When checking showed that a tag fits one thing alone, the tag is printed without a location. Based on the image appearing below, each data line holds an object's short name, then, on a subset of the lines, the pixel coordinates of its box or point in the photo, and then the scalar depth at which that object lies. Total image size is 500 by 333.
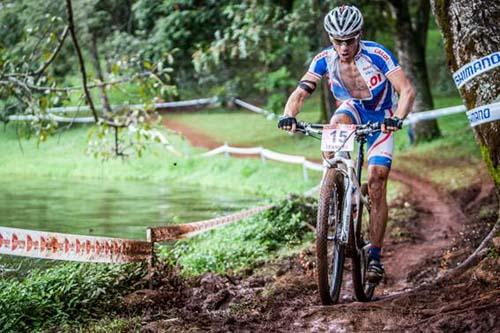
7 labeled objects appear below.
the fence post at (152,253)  6.79
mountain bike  5.86
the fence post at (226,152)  24.16
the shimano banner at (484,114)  6.23
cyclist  6.25
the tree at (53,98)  9.92
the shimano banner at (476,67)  6.27
